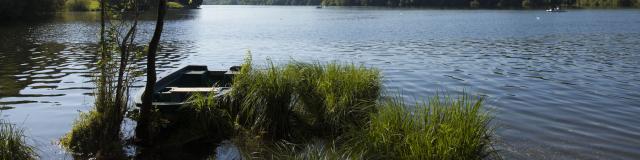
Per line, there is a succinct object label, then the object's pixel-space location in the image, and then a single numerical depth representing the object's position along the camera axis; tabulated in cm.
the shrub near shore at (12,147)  730
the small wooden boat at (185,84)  1011
